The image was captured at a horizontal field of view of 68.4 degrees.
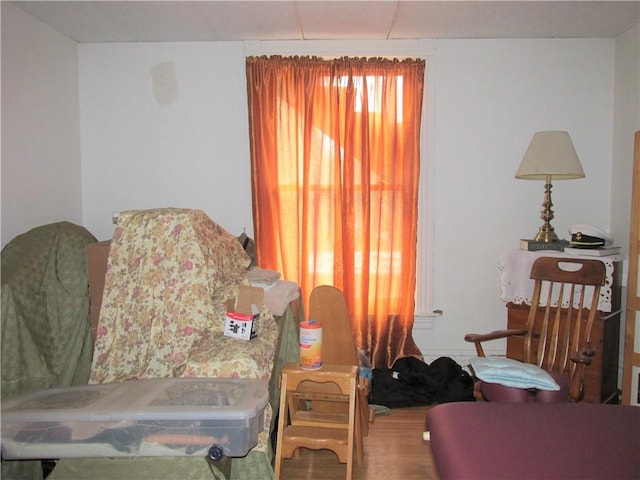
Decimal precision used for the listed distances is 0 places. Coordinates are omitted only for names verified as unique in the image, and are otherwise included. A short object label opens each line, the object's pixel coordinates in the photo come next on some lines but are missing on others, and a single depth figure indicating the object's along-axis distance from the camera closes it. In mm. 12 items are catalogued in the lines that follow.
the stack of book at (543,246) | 2896
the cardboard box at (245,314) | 2094
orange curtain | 3146
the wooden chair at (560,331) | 2092
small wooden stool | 2086
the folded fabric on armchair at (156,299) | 2080
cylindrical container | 2119
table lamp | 2777
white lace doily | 2807
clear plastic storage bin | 1562
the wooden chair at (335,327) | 2457
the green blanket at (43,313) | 2023
